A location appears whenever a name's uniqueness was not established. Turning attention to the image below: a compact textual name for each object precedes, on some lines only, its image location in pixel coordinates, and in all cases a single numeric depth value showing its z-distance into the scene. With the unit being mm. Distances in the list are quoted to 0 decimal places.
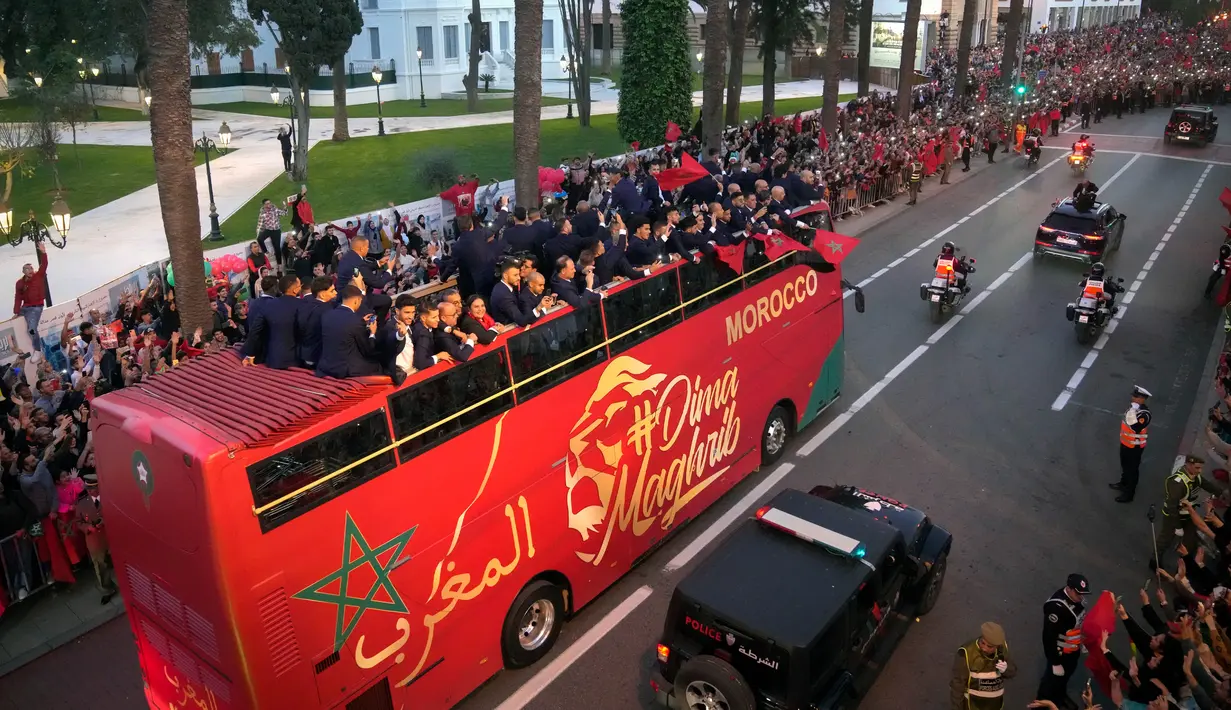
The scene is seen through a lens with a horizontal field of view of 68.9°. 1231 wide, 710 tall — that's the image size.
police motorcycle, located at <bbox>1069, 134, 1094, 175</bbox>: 32875
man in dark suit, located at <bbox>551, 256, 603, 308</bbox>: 9062
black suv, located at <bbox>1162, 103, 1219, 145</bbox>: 38125
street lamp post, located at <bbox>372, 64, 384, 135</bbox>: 40938
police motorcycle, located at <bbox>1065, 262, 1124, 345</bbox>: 17359
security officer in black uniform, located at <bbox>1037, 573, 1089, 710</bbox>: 8055
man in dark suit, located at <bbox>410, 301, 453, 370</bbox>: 7570
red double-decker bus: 6496
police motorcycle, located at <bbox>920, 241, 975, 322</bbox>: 18922
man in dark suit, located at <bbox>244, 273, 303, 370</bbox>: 7750
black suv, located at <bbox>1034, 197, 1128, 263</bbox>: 22109
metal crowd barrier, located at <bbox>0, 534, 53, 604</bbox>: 10133
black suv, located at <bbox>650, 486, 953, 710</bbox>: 7352
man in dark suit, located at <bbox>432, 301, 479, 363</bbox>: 7773
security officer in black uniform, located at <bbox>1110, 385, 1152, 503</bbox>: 11609
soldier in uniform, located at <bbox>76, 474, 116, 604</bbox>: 10430
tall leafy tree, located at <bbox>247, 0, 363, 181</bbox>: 33094
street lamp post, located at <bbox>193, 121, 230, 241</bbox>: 26359
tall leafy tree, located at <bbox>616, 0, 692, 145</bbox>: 36781
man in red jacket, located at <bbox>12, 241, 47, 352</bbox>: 15016
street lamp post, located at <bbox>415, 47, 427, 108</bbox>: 54562
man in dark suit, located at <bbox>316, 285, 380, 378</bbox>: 7391
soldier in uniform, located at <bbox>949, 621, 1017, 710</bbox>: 7508
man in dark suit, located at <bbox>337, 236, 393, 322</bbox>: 9752
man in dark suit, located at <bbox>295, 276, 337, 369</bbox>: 7789
